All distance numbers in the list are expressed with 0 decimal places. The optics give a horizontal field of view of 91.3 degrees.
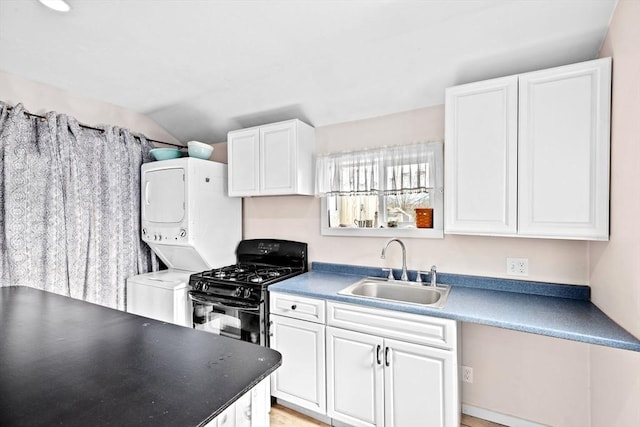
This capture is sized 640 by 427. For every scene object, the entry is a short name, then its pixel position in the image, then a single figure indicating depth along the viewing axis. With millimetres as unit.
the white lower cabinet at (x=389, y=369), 1679
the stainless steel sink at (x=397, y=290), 2150
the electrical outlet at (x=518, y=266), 2027
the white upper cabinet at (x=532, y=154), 1569
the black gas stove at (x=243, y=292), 2246
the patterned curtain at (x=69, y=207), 2213
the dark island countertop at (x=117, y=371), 641
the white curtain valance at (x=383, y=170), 2262
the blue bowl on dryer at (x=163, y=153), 2941
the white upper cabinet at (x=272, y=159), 2564
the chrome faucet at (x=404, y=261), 2283
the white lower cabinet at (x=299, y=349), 2061
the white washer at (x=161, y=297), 2553
